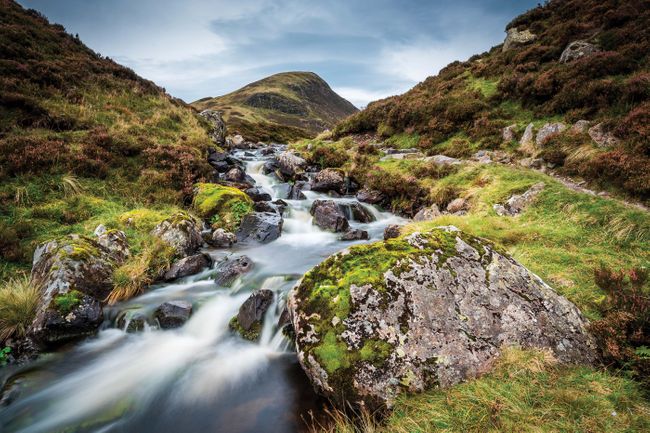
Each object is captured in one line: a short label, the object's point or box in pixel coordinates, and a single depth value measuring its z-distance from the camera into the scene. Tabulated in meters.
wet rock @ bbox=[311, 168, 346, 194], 16.55
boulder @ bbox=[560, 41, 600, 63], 16.20
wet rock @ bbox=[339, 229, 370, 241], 11.11
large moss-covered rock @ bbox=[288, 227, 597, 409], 3.79
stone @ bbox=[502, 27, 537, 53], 22.76
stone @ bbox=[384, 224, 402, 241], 9.88
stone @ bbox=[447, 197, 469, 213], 10.84
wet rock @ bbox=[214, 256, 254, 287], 7.93
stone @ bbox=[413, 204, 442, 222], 11.53
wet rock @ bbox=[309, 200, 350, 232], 12.05
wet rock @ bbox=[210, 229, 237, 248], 10.23
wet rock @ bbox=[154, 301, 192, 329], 6.46
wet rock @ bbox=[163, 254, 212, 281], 8.01
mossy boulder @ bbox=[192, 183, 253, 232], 11.28
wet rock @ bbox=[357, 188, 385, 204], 14.64
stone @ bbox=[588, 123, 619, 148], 10.73
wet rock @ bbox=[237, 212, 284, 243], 10.89
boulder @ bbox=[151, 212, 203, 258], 8.73
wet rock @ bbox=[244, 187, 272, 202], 14.28
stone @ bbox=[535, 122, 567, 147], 13.01
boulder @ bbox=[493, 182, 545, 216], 9.29
